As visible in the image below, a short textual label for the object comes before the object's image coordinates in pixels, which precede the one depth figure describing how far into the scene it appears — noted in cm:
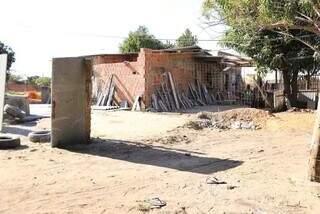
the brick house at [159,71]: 2588
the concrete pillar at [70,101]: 1171
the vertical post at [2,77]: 1342
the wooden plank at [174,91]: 2695
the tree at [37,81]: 4712
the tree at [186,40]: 4966
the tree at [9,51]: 5272
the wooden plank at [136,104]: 2561
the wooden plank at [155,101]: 2547
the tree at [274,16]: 768
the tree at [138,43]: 4847
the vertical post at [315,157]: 814
